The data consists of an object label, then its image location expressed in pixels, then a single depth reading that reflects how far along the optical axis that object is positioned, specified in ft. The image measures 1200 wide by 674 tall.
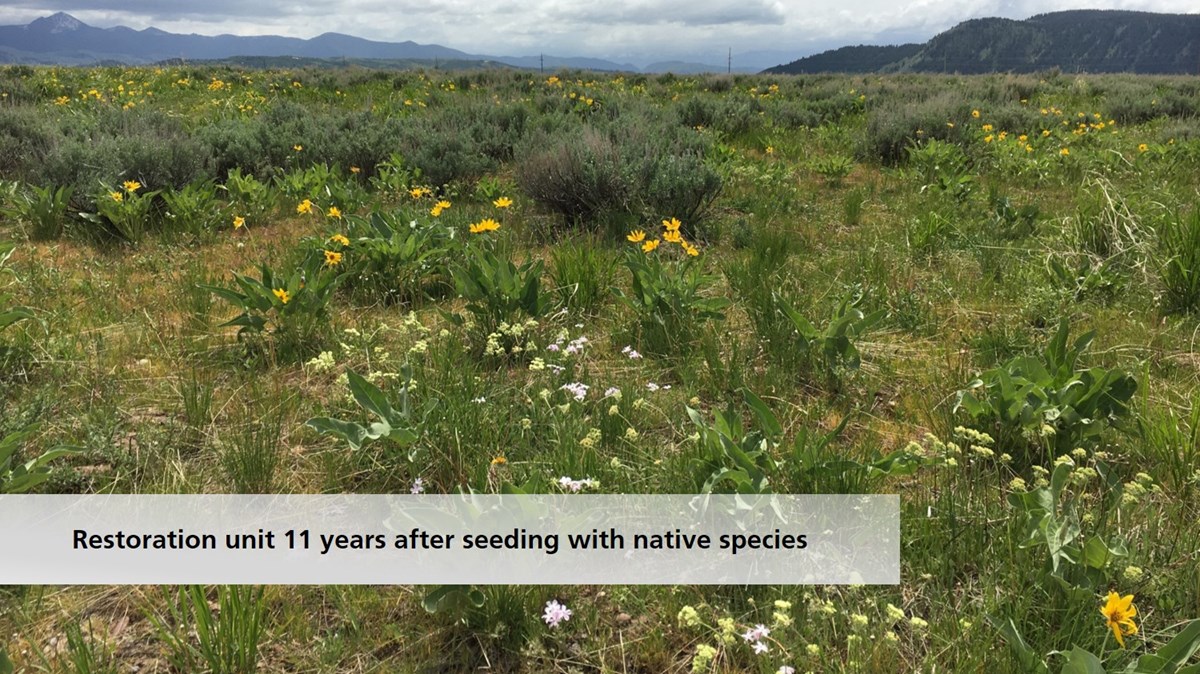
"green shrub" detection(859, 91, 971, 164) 25.98
